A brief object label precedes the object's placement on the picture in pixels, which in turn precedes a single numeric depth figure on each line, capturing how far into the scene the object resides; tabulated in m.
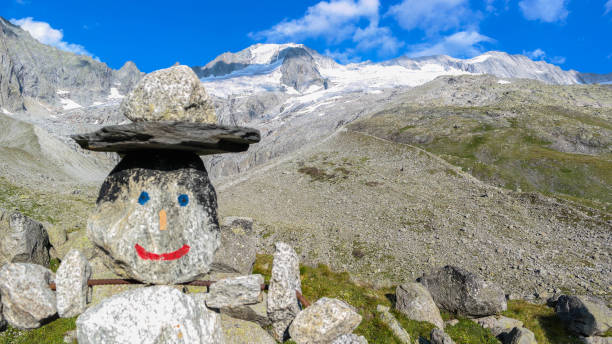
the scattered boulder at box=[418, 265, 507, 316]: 15.92
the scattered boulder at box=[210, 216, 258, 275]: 13.25
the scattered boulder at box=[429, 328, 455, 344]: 11.92
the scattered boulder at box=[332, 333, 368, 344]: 9.27
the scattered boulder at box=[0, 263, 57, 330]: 10.19
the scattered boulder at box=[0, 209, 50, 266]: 13.63
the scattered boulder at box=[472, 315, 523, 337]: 14.88
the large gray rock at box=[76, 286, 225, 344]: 7.54
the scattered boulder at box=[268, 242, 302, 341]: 10.83
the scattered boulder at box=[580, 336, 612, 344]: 14.09
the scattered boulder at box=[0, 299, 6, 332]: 10.01
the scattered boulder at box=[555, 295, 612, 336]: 14.59
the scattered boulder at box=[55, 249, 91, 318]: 10.53
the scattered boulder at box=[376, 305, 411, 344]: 11.79
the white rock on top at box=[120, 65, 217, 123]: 11.49
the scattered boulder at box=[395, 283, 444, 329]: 14.52
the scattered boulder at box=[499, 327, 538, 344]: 13.08
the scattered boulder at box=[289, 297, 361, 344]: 9.98
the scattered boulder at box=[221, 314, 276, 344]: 10.33
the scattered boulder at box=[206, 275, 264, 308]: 10.95
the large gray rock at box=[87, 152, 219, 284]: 10.99
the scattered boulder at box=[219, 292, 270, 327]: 10.96
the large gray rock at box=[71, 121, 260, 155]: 10.04
